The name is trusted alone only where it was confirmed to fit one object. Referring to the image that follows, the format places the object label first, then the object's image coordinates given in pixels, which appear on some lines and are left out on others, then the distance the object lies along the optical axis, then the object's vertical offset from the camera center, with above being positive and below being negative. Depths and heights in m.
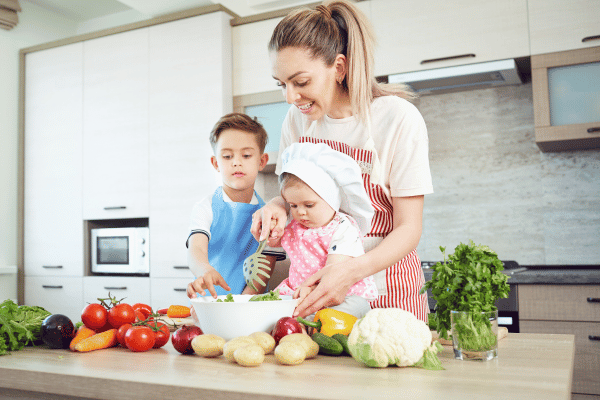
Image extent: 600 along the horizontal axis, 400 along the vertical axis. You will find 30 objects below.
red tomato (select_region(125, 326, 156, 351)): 0.93 -0.17
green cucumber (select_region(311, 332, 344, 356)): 0.84 -0.17
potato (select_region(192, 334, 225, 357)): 0.85 -0.17
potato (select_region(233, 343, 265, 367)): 0.77 -0.17
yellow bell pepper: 0.90 -0.15
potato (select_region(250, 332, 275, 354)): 0.83 -0.17
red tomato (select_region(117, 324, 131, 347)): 0.96 -0.17
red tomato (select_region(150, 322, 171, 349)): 0.96 -0.17
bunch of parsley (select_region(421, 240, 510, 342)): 0.79 -0.08
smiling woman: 1.20 +0.25
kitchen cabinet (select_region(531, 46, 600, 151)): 2.46 +0.59
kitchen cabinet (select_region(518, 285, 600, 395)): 2.15 -0.38
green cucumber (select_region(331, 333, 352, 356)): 0.85 -0.17
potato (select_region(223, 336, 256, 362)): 0.80 -0.16
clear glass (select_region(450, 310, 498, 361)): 0.79 -0.15
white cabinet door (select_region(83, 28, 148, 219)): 3.33 +0.70
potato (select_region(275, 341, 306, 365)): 0.77 -0.17
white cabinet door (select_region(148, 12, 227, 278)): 3.12 +0.67
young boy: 1.55 +0.08
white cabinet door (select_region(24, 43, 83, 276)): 3.54 +0.51
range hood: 2.60 +0.75
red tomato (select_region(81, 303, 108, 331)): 1.02 -0.15
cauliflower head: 0.74 -0.15
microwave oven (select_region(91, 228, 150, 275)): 3.24 -0.08
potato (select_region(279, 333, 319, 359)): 0.80 -0.16
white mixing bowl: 0.89 -0.14
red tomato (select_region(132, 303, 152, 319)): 1.18 -0.16
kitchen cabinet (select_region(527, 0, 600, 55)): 2.47 +0.92
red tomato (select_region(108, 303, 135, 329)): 1.03 -0.15
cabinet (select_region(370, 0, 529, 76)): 2.59 +0.97
